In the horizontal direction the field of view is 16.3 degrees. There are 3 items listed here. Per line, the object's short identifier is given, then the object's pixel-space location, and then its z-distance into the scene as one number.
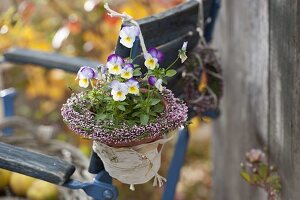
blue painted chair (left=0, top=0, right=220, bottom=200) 1.64
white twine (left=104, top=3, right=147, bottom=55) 1.59
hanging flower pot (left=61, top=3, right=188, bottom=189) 1.55
